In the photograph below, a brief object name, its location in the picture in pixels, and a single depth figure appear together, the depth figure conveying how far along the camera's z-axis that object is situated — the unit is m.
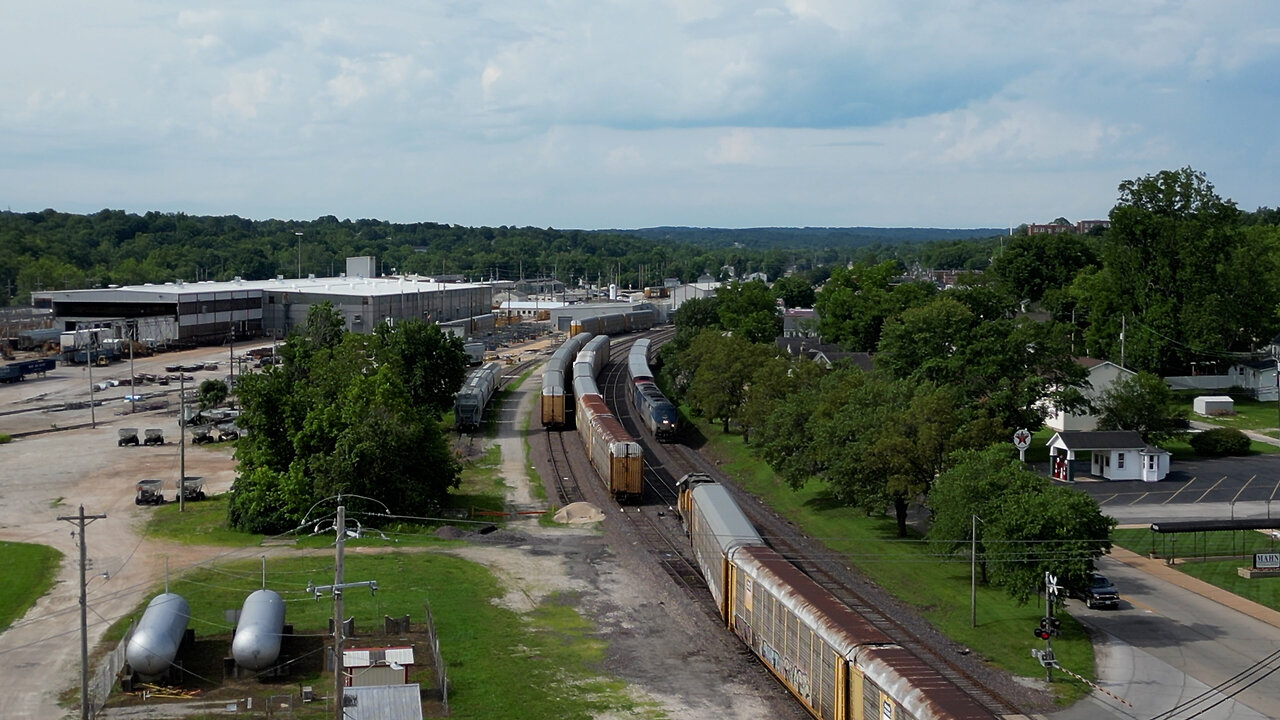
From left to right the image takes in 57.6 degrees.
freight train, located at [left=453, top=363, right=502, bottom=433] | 83.88
